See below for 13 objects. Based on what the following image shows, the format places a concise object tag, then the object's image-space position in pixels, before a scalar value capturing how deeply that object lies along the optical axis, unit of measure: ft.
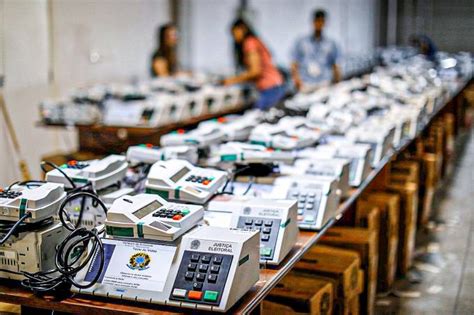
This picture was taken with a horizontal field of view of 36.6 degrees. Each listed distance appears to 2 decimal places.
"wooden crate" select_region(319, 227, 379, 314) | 11.51
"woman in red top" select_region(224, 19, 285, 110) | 22.54
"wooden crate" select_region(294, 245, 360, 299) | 10.13
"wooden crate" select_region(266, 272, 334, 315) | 8.93
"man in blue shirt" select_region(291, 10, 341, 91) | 26.66
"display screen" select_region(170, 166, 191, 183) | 7.77
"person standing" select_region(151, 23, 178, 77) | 26.22
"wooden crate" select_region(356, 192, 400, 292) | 13.21
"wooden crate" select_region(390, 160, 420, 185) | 15.98
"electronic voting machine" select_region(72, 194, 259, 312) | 5.82
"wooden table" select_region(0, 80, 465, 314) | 5.94
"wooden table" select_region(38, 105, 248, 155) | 19.28
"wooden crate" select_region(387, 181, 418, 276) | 14.34
